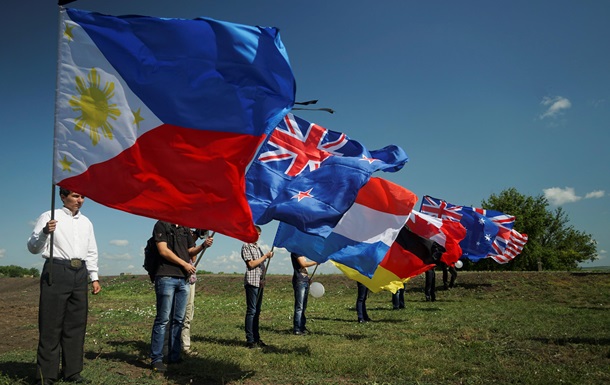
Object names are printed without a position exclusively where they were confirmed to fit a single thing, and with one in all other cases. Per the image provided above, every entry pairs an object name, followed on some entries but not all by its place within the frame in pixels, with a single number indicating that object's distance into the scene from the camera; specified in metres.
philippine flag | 5.67
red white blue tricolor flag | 8.80
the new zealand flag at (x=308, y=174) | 7.43
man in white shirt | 5.67
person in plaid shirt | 9.09
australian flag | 19.34
